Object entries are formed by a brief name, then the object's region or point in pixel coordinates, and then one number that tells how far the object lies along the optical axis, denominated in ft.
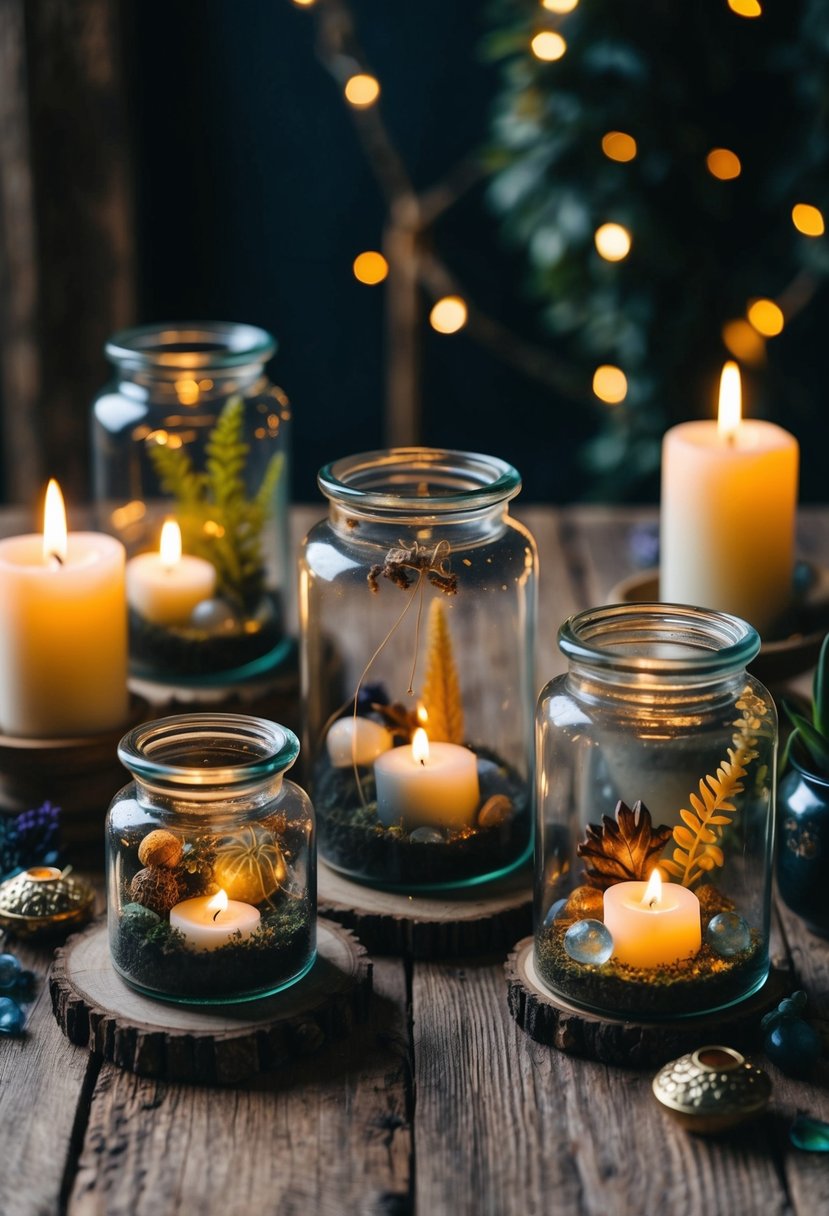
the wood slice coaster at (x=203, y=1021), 3.30
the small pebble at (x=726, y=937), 3.50
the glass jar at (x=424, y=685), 3.95
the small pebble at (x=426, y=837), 3.97
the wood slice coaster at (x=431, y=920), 3.85
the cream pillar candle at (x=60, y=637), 4.23
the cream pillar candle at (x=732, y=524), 4.55
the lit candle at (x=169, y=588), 4.80
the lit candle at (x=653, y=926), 3.42
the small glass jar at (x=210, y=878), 3.41
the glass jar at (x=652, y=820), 3.42
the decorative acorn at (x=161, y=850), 3.43
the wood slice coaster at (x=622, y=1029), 3.36
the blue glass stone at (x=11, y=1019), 3.52
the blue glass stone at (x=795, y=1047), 3.34
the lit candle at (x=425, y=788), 3.95
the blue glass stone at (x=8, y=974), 3.69
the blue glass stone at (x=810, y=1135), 3.10
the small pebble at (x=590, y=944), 3.43
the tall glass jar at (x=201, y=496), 4.80
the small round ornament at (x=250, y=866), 3.46
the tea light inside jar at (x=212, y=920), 3.40
